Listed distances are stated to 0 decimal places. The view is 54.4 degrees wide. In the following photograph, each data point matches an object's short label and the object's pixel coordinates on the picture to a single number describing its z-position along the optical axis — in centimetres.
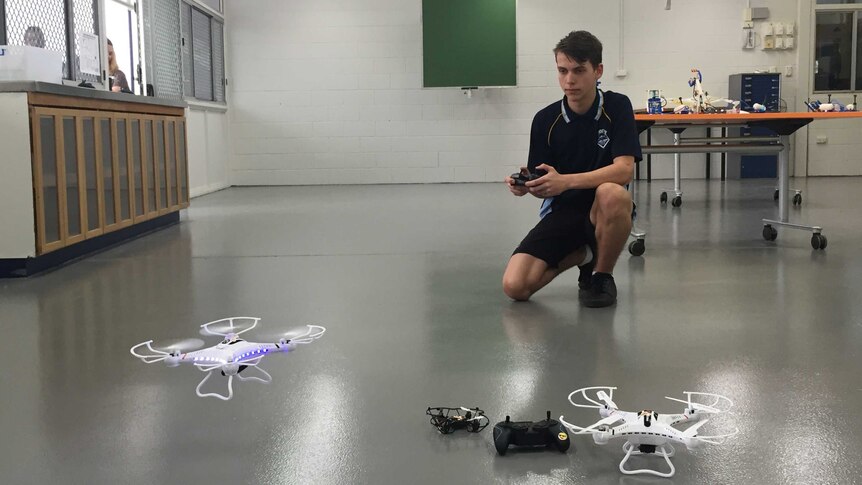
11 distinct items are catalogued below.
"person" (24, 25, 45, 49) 509
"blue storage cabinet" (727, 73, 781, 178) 1002
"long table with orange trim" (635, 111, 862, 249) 455
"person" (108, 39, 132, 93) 685
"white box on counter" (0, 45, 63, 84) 412
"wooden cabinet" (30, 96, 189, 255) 402
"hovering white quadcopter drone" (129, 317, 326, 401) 231
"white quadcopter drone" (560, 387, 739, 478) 164
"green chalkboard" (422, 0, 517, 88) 1012
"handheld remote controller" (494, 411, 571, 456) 166
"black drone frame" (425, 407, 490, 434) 179
